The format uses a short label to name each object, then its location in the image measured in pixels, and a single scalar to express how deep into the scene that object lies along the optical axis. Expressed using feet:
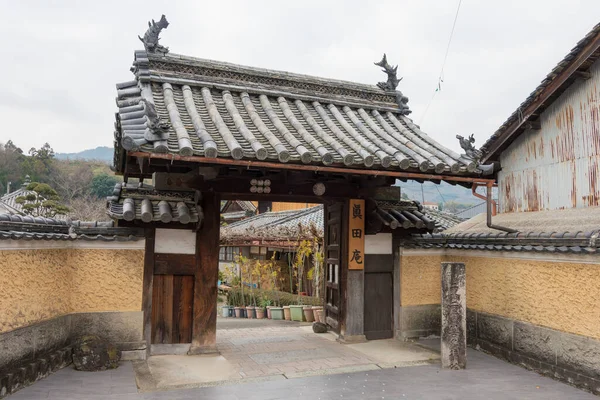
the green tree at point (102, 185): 168.66
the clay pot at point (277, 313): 51.67
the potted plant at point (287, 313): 50.15
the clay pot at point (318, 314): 44.11
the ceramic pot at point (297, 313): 48.06
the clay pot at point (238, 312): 57.00
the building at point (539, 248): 21.48
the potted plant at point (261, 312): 54.65
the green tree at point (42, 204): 81.05
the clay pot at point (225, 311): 59.13
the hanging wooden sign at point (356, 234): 29.66
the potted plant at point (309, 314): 46.50
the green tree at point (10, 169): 143.43
